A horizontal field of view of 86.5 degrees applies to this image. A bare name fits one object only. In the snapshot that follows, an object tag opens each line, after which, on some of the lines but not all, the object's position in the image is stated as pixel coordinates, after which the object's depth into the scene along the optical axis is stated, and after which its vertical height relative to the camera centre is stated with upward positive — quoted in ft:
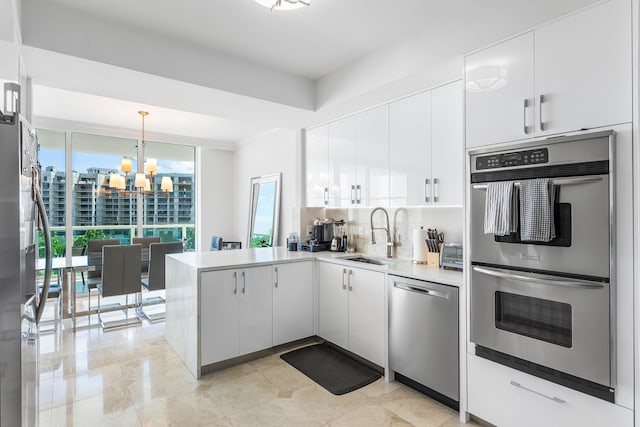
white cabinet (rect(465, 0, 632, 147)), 5.33 +2.37
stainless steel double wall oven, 5.36 -1.10
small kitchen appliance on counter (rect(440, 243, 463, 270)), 8.86 -1.13
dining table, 12.54 -2.08
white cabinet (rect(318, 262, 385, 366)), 9.27 -2.84
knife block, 9.40 -1.27
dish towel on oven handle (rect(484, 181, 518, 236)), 6.28 +0.07
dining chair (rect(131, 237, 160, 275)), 15.38 -1.56
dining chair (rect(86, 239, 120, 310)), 13.47 -1.81
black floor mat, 8.86 -4.42
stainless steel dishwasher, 7.55 -2.93
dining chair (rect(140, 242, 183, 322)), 13.88 -2.23
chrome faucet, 11.52 -0.75
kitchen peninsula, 9.16 -2.55
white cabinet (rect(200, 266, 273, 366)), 9.27 -2.85
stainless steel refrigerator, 3.87 -0.66
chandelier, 14.10 +1.52
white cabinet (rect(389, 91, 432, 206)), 9.30 +1.81
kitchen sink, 11.22 -1.58
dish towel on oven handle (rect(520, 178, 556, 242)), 5.82 +0.04
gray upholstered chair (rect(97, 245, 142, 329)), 12.95 -2.26
